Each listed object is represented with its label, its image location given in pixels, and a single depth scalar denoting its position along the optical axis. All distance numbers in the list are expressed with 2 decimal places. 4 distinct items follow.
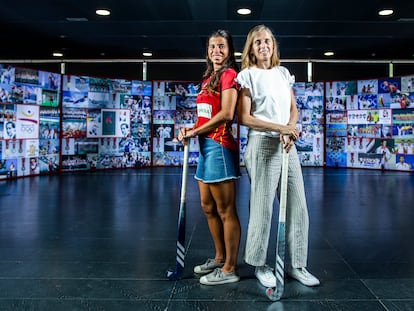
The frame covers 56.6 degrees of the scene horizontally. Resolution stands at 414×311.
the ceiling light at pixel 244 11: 6.55
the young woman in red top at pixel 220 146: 2.16
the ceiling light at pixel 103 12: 6.64
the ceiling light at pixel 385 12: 6.58
